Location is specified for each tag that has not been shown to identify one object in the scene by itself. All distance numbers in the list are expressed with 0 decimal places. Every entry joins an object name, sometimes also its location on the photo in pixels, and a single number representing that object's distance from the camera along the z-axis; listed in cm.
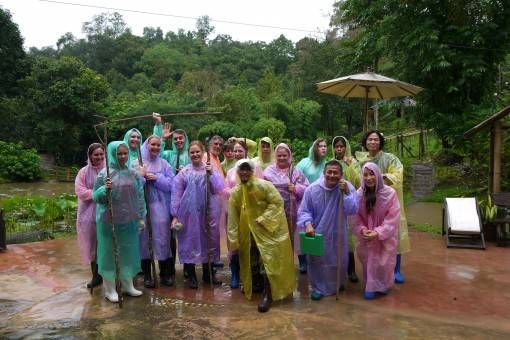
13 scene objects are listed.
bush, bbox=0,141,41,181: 2452
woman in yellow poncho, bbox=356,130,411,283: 541
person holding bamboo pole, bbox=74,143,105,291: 522
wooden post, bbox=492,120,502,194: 772
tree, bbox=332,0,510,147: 1114
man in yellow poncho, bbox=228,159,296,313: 470
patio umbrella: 614
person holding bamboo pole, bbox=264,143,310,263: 534
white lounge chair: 706
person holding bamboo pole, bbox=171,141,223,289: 527
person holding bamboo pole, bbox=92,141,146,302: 480
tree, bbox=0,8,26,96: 2827
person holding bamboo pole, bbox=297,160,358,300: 483
